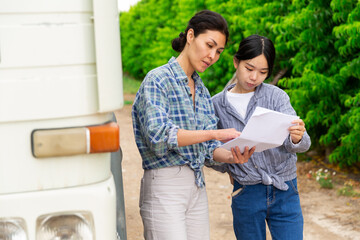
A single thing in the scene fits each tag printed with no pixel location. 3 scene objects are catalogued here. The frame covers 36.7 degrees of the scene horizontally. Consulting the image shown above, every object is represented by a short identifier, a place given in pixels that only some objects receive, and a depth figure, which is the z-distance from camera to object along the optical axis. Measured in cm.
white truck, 171
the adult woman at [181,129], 260
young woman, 311
